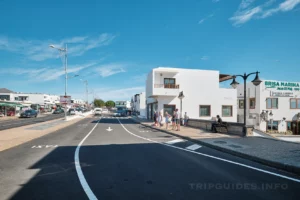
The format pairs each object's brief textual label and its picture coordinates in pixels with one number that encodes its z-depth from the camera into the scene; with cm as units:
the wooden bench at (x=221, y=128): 1535
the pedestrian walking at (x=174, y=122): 1804
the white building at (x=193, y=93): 2797
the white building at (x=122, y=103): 10291
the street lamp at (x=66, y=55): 2677
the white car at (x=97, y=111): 5219
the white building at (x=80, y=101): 14602
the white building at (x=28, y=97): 7056
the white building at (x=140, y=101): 6094
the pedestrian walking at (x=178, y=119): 1700
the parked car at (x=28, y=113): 3771
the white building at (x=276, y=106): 3091
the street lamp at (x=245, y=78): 1222
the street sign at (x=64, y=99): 2441
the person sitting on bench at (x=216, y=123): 1561
